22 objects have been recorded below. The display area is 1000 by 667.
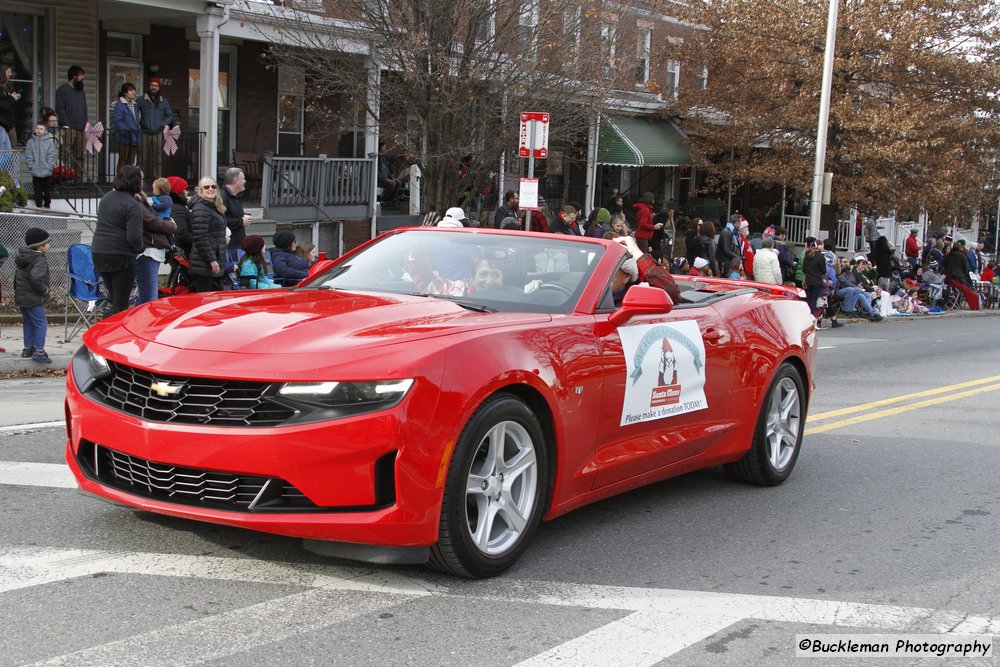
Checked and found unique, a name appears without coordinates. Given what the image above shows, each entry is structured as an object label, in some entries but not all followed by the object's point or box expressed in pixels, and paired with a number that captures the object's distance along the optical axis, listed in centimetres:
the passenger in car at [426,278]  589
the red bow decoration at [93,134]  1792
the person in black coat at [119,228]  1087
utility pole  2502
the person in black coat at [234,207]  1340
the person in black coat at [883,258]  3066
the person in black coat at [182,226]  1238
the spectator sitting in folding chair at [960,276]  3086
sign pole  1639
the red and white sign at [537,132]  1638
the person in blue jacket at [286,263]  1310
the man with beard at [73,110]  1777
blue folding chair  1209
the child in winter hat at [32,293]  1087
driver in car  588
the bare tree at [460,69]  1816
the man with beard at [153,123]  1862
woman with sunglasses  1201
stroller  1227
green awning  3055
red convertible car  444
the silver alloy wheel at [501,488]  490
